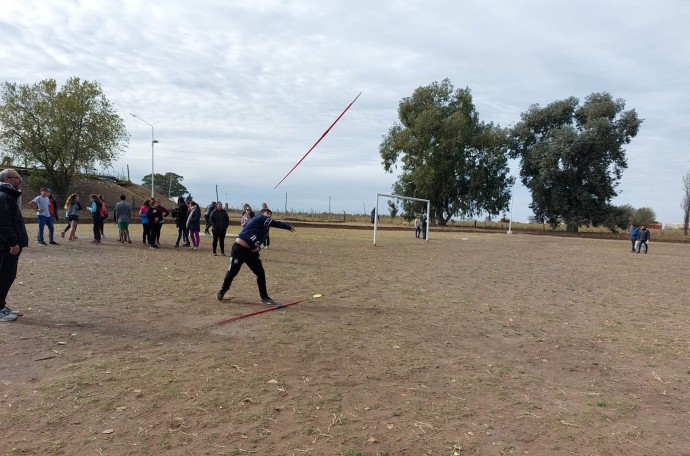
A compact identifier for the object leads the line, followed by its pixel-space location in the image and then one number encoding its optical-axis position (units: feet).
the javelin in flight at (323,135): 29.60
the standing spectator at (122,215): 57.17
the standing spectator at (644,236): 88.34
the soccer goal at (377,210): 89.34
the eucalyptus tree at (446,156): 183.11
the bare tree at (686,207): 185.98
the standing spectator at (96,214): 56.18
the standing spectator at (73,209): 56.70
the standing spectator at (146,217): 56.08
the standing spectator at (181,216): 58.90
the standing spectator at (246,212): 60.42
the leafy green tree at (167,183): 302.25
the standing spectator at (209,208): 60.54
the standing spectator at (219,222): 49.52
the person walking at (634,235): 90.94
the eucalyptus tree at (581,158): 167.94
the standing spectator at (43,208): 49.24
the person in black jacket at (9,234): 21.34
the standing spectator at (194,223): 56.84
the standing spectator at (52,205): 51.67
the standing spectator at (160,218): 56.35
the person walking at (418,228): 112.27
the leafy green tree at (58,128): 167.02
